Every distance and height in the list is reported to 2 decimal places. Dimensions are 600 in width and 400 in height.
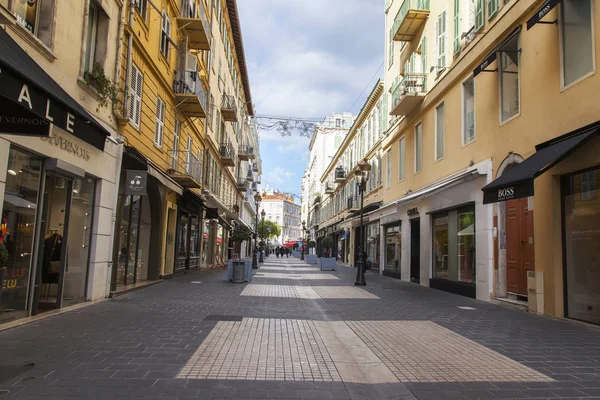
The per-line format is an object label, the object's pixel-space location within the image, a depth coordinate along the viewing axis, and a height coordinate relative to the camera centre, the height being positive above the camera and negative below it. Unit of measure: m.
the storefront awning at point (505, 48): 10.63 +5.13
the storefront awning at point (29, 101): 4.28 +1.53
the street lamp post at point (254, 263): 26.22 -1.22
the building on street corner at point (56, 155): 5.44 +1.36
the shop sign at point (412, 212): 18.14 +1.58
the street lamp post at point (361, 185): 15.94 +2.40
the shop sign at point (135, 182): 11.05 +1.46
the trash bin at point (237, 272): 15.39 -1.03
